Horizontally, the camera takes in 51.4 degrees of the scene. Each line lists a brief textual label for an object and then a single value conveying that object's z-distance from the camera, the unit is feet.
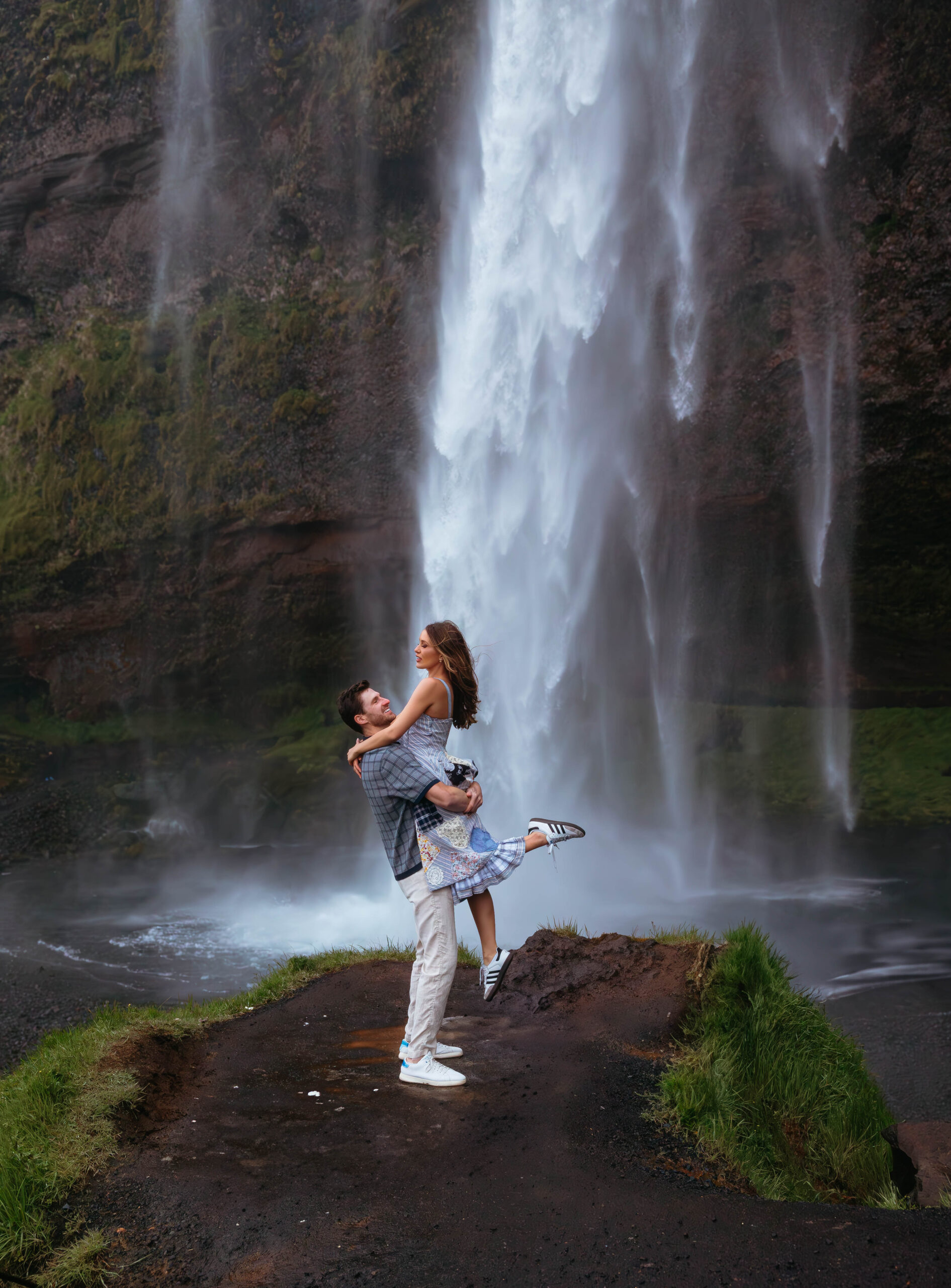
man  13.33
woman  13.51
